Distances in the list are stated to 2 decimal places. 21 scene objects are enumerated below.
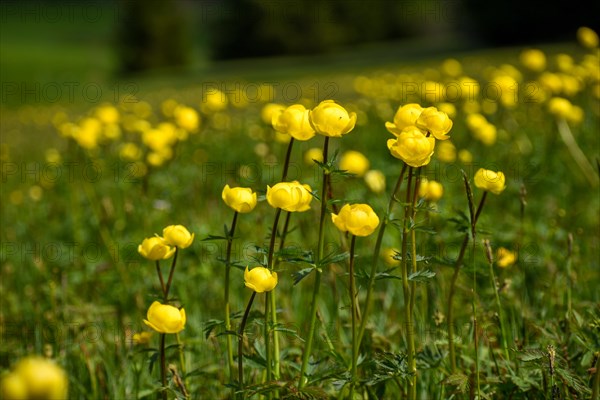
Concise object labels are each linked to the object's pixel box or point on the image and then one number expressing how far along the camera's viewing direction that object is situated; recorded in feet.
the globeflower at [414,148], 5.17
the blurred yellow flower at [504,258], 5.98
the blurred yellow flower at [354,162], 6.78
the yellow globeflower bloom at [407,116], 5.30
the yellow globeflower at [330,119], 5.25
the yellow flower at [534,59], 9.91
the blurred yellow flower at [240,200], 5.37
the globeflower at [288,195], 5.24
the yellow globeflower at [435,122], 5.26
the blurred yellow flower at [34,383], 4.53
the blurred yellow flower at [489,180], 5.39
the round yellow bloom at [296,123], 5.34
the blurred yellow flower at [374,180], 7.12
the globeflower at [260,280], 5.20
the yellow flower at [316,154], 7.35
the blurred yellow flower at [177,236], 5.41
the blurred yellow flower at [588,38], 9.54
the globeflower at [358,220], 5.19
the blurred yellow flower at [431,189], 6.03
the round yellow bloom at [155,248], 5.46
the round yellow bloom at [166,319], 5.24
